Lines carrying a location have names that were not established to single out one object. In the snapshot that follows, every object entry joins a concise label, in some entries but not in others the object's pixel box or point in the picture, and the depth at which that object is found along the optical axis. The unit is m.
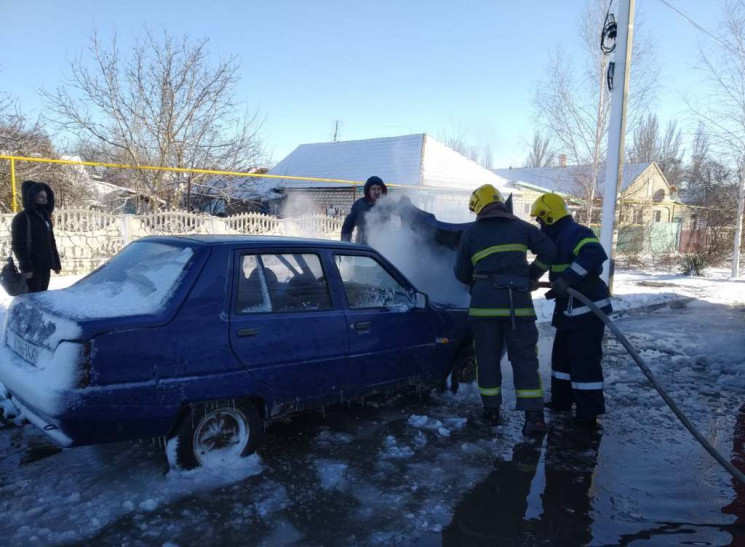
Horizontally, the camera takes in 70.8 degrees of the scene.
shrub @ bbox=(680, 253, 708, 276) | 17.17
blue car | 2.75
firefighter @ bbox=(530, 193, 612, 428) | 4.26
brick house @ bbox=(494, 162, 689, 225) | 22.89
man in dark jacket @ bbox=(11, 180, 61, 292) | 4.99
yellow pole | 8.61
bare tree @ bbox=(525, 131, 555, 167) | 60.03
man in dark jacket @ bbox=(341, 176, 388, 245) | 6.11
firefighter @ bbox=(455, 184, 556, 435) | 4.03
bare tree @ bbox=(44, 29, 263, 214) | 14.75
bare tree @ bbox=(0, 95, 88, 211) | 11.92
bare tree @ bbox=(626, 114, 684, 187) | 49.28
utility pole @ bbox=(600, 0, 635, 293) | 9.23
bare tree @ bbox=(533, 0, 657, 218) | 20.56
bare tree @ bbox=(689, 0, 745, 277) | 16.49
